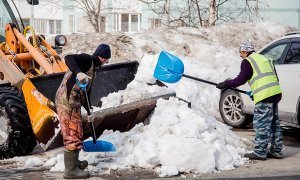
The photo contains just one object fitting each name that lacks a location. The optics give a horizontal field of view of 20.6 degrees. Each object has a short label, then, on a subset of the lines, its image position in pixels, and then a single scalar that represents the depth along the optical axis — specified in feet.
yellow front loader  36.49
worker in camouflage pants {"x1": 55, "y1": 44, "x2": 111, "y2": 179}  33.07
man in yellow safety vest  38.88
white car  45.57
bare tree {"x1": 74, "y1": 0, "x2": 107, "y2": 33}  119.40
